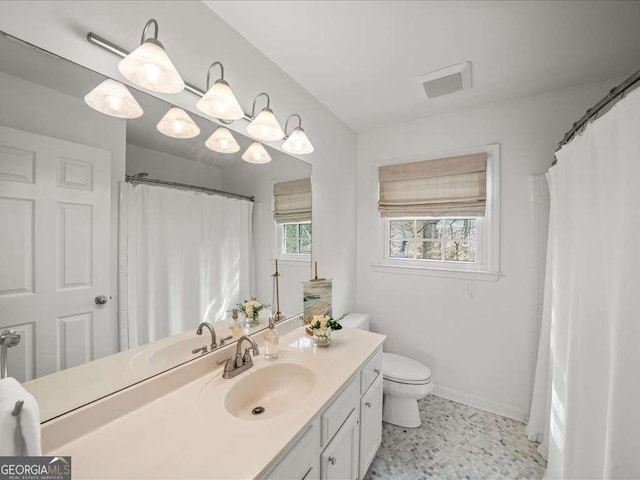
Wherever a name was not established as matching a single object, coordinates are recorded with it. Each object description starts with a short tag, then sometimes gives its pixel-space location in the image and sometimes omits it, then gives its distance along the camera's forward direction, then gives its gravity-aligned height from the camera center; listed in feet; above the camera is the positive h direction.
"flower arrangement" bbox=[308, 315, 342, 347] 4.70 -1.70
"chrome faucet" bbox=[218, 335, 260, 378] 3.63 -1.84
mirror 2.40 -0.04
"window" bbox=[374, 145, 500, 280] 6.84 +0.67
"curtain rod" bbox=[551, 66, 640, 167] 3.05 +1.95
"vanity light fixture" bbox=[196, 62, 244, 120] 3.51 +1.83
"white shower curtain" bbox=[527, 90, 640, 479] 2.77 -0.82
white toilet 6.04 -3.55
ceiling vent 5.41 +3.52
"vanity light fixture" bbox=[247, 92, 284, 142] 4.31 +1.83
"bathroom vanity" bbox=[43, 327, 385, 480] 2.25 -1.97
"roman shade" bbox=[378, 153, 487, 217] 6.88 +1.45
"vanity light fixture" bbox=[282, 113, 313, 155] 5.01 +1.80
